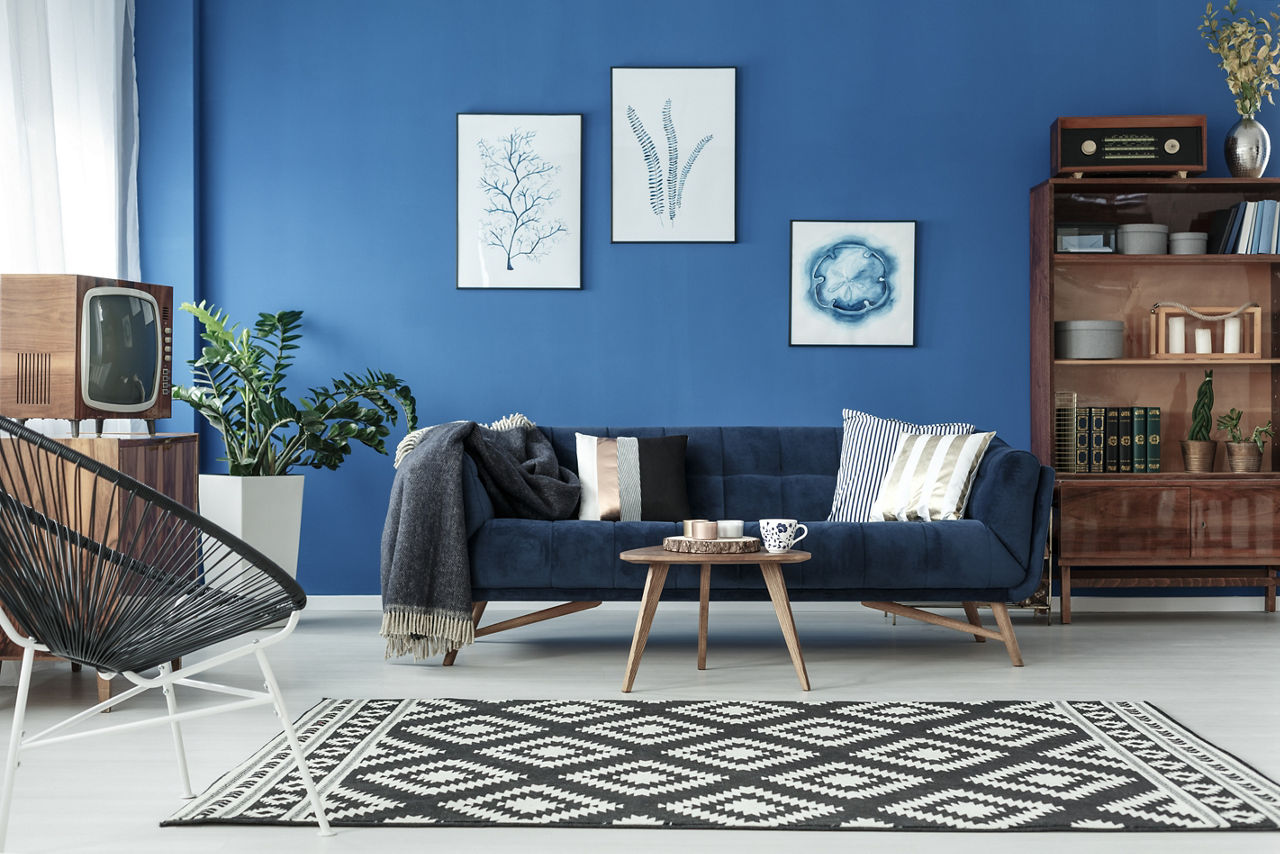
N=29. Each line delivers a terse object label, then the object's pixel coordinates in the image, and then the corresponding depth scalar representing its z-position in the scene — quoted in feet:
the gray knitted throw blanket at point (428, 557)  11.79
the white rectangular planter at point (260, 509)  14.07
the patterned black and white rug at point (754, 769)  7.27
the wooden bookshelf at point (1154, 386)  14.64
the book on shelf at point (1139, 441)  15.15
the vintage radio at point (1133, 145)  14.96
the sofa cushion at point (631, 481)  13.56
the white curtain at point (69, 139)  12.14
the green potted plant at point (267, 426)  14.20
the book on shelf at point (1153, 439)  15.12
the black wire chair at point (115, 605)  6.58
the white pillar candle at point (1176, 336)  15.38
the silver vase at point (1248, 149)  15.10
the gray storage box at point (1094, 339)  15.14
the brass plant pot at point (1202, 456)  15.20
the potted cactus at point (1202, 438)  15.21
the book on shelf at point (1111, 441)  15.12
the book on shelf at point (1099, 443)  15.11
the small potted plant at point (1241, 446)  15.14
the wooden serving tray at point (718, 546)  10.96
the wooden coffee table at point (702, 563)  10.74
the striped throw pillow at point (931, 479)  12.72
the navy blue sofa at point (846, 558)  12.00
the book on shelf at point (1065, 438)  15.14
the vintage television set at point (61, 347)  10.39
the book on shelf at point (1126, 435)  15.16
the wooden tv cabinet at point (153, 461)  10.30
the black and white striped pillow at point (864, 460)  13.62
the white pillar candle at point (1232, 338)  15.31
